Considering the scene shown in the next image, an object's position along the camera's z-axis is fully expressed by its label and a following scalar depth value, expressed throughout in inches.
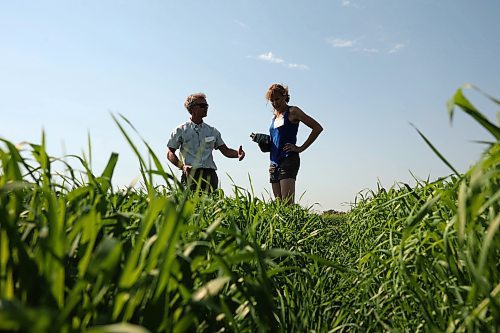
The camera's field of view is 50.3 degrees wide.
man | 245.3
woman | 242.7
